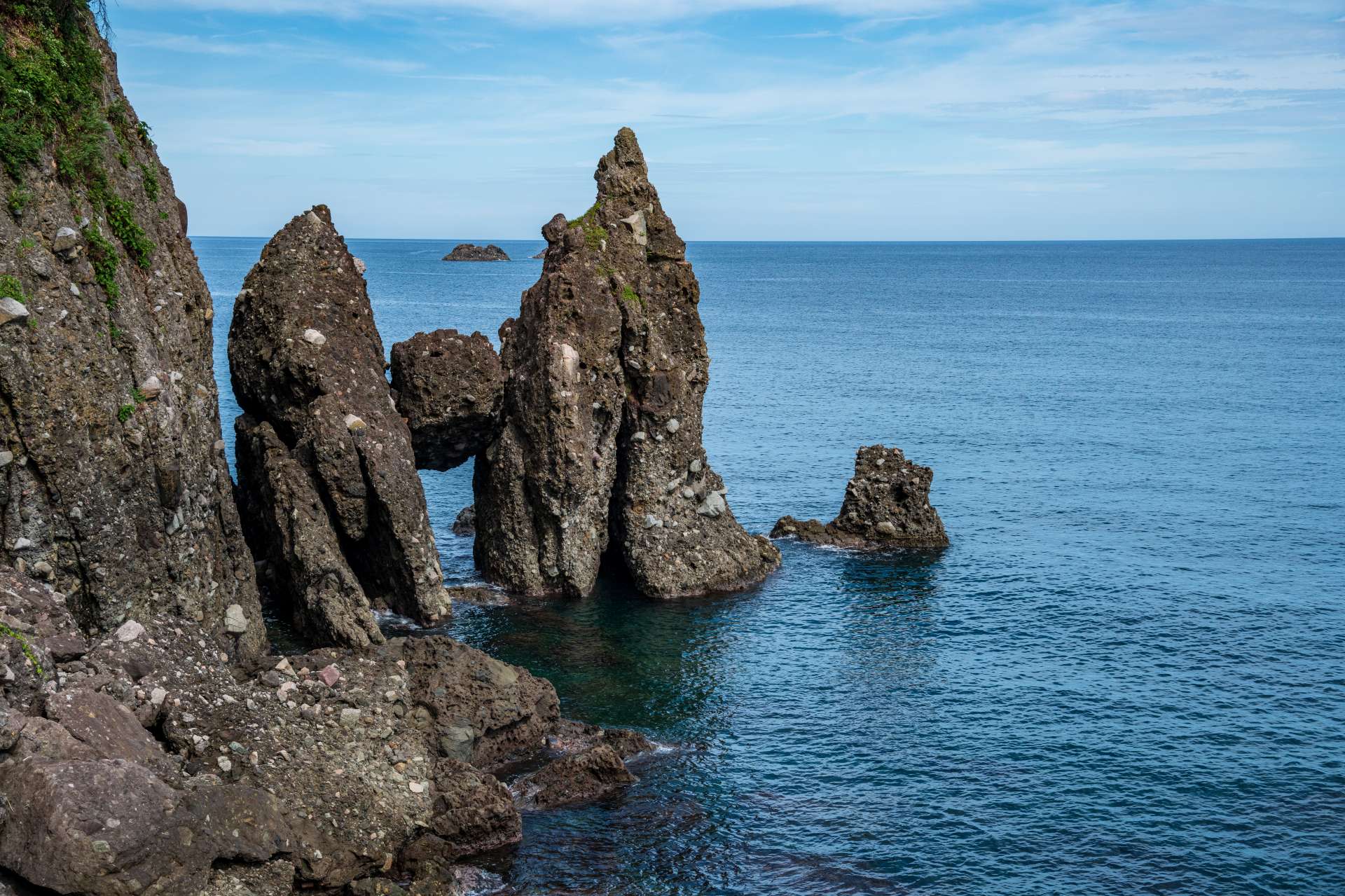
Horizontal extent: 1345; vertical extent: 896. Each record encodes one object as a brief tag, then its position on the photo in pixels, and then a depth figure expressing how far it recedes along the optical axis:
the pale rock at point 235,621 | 35.22
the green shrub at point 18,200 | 29.25
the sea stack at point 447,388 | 46.28
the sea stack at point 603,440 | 47.25
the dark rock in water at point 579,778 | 29.97
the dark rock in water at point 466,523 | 56.53
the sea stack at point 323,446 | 39.88
